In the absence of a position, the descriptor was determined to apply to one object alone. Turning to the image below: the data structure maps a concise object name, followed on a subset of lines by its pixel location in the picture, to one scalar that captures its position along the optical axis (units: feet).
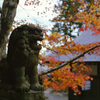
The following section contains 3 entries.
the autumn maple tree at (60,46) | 13.88
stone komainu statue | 9.39
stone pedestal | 9.13
